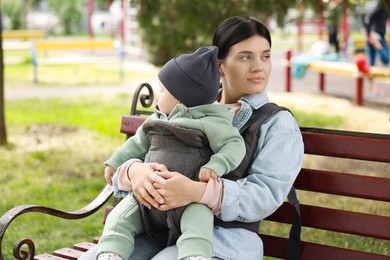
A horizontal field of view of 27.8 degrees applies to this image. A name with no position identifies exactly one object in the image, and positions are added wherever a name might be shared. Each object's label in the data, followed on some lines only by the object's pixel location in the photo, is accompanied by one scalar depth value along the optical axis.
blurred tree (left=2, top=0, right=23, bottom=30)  31.61
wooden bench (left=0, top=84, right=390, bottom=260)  2.94
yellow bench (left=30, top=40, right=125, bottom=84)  14.93
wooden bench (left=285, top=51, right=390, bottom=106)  11.54
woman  2.65
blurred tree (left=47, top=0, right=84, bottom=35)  32.22
